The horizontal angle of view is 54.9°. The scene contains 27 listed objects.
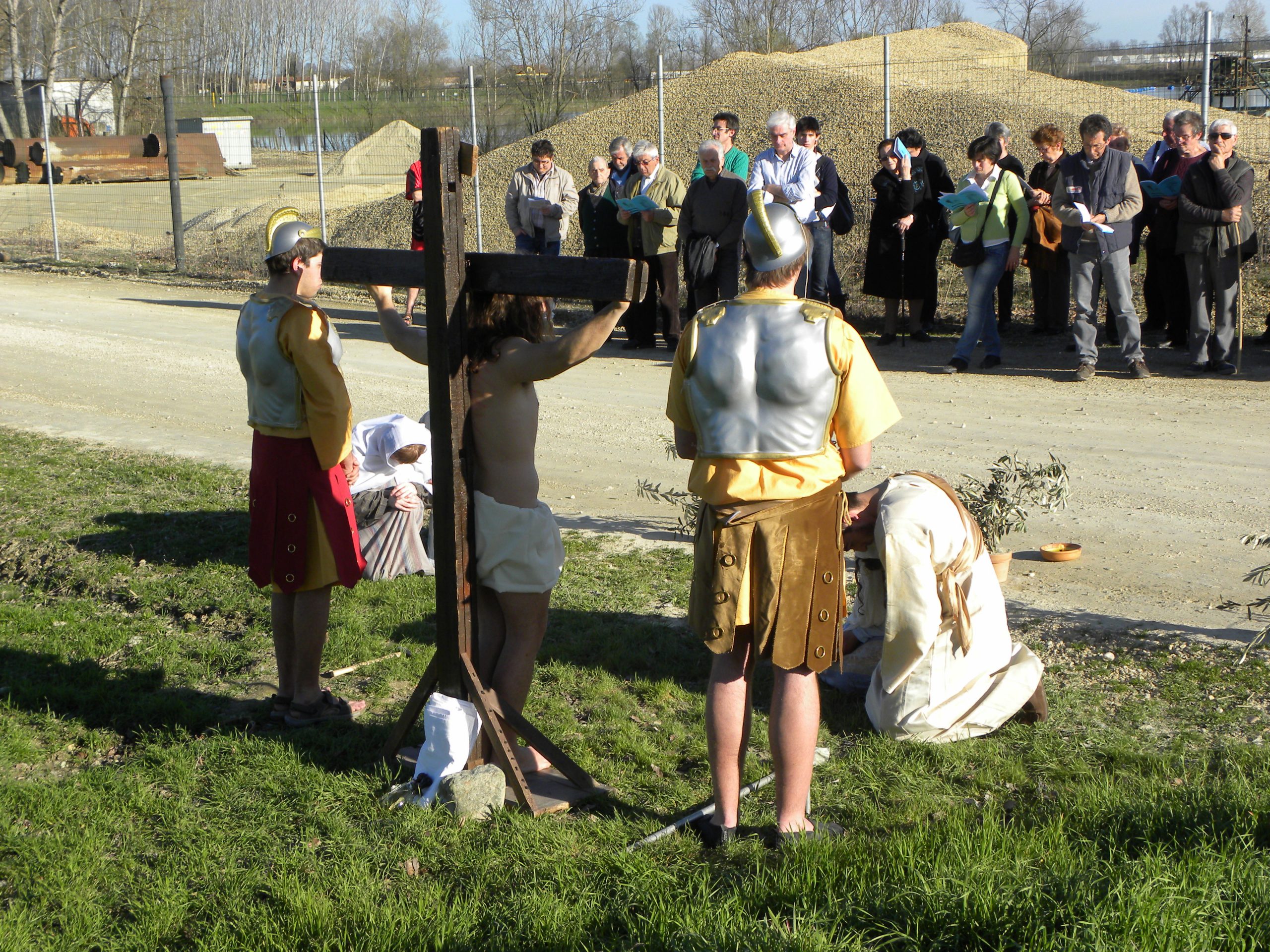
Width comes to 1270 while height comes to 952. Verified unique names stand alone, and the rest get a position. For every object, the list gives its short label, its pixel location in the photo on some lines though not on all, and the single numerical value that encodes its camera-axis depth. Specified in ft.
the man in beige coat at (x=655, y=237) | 39.91
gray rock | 12.48
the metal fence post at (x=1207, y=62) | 38.86
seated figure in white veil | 20.48
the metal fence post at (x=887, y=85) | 46.50
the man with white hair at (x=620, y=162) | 40.88
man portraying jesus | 12.72
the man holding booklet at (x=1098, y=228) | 32.83
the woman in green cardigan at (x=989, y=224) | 34.45
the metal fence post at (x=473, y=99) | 52.70
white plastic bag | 12.73
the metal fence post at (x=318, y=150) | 57.74
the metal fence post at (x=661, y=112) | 50.37
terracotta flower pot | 18.26
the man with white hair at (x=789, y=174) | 37.14
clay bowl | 20.24
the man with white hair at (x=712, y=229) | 37.09
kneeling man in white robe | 13.69
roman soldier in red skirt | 14.14
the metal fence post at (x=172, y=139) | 63.26
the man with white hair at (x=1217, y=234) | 31.96
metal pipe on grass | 12.01
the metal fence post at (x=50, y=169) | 72.69
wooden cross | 12.39
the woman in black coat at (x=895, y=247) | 39.70
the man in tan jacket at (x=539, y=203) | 41.14
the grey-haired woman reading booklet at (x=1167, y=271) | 36.42
